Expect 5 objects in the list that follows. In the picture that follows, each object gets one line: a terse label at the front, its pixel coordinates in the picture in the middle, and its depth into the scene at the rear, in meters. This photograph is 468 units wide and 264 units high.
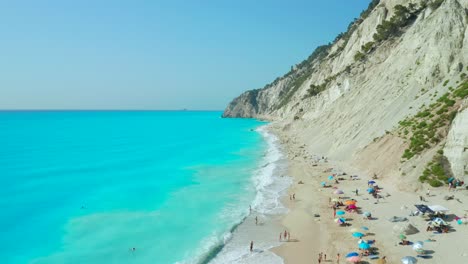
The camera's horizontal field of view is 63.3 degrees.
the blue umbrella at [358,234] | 28.91
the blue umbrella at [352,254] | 25.20
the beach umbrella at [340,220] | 32.34
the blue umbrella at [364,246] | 26.20
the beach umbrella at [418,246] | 25.03
